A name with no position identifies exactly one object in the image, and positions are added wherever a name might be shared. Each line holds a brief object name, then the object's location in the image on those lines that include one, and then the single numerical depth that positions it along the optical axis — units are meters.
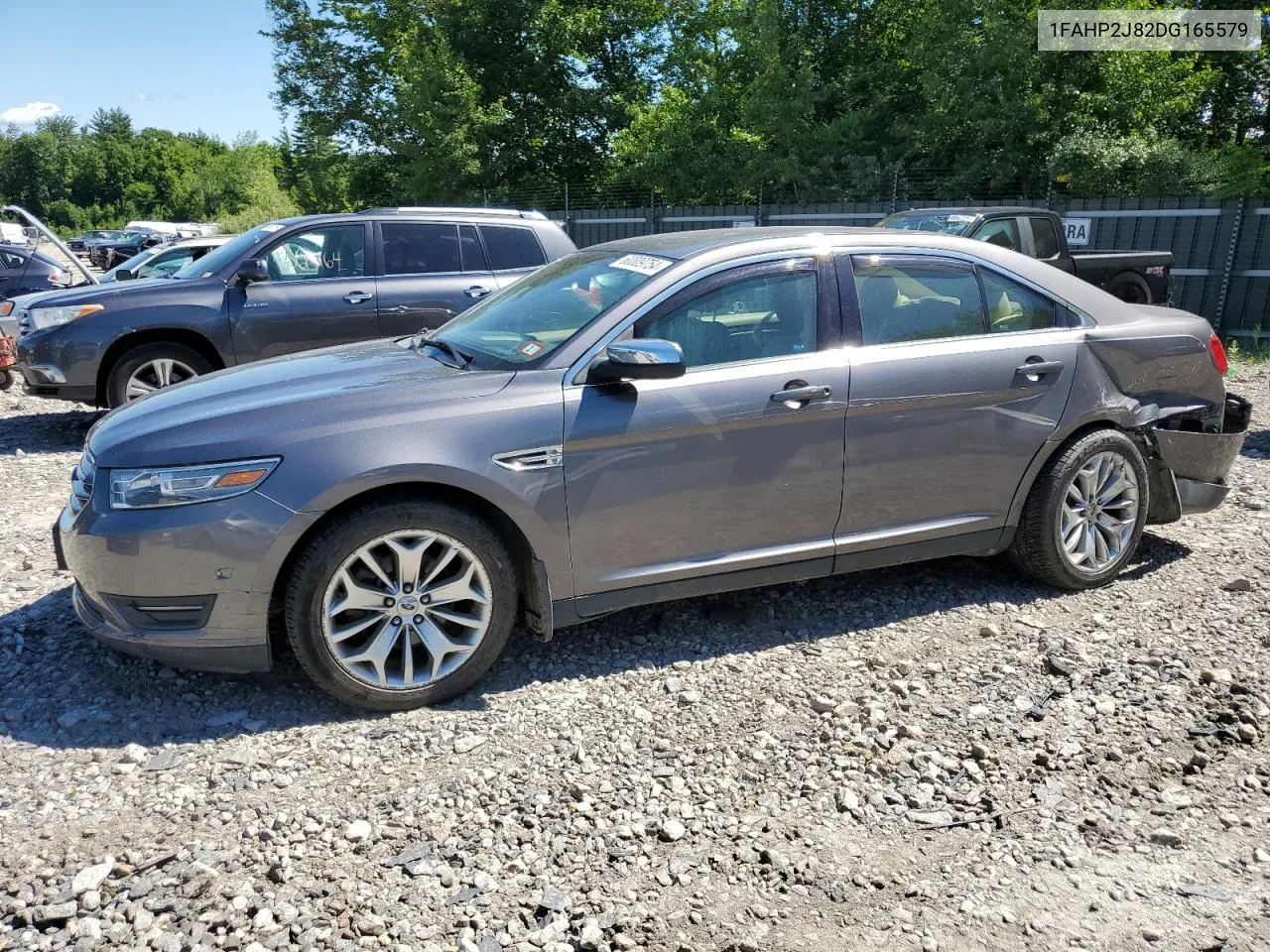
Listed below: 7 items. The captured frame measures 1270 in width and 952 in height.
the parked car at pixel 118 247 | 42.06
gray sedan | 3.37
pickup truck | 10.92
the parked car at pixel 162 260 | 14.48
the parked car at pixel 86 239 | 47.72
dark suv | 7.67
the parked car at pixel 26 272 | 13.27
